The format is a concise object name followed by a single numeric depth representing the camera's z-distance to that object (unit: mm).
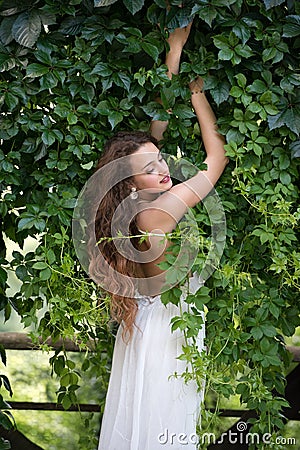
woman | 6151
